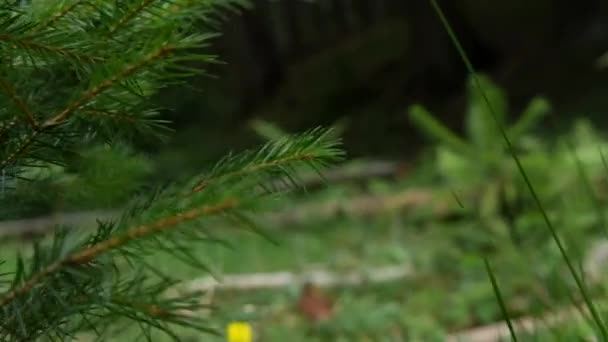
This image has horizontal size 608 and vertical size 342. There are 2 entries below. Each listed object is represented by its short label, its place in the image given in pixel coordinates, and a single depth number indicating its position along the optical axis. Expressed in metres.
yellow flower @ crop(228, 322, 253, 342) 1.75
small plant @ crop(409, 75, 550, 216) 3.24
